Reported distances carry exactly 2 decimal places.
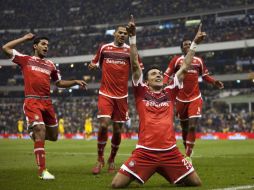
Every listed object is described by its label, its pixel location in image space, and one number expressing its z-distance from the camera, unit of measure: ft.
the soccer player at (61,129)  160.66
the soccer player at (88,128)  140.65
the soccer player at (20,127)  165.99
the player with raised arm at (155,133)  25.31
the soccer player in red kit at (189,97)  42.16
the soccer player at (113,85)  36.29
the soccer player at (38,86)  31.91
